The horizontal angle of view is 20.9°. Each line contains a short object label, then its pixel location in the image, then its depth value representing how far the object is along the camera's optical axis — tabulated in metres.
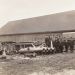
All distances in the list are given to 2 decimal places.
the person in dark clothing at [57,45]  26.00
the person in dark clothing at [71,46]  25.89
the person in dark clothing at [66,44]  26.03
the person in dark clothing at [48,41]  27.54
